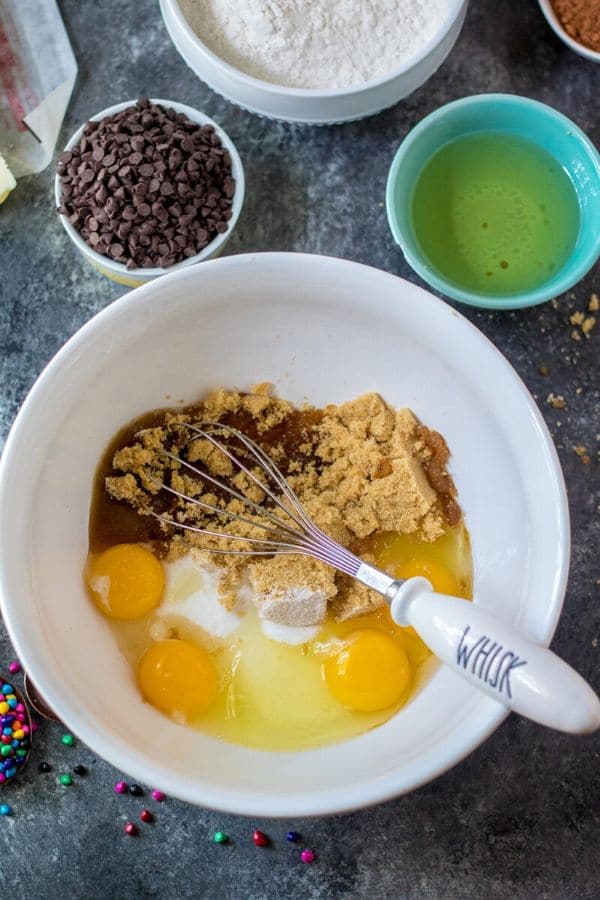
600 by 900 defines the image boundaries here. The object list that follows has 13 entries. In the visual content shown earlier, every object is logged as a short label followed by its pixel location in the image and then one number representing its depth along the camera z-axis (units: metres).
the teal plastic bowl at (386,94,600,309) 0.55
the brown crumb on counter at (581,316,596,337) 0.59
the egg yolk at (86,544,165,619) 0.53
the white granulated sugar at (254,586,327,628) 0.52
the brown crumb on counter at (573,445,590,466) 0.58
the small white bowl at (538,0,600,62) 0.59
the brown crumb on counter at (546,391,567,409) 0.59
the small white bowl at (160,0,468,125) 0.54
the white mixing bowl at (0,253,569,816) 0.48
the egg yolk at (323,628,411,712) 0.52
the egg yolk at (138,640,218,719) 0.52
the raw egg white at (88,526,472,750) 0.52
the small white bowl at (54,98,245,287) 0.56
